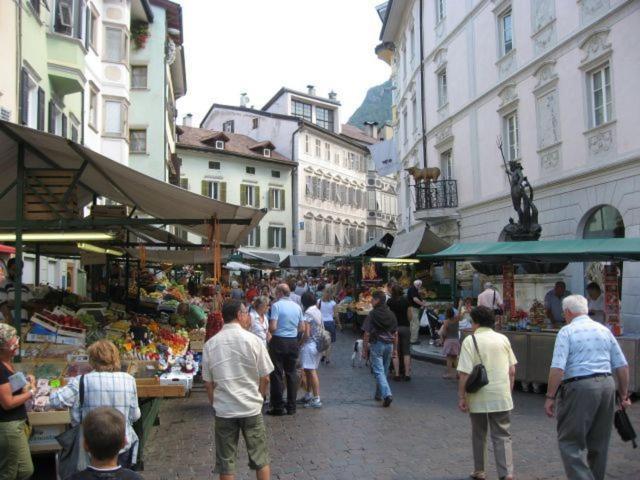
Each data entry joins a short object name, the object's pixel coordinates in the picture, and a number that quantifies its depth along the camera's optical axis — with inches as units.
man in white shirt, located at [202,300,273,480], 196.4
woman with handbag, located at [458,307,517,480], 214.0
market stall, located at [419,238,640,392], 378.6
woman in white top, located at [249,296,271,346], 360.8
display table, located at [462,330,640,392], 368.5
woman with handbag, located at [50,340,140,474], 173.5
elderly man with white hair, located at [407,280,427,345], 661.3
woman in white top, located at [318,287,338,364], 580.7
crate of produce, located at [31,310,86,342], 293.6
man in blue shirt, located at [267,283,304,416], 343.9
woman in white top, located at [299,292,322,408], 362.0
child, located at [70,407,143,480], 109.5
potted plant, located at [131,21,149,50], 1144.2
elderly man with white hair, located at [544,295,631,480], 196.5
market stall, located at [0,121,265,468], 251.4
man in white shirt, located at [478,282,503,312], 515.2
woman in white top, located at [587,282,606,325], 428.1
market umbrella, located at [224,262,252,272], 1096.5
